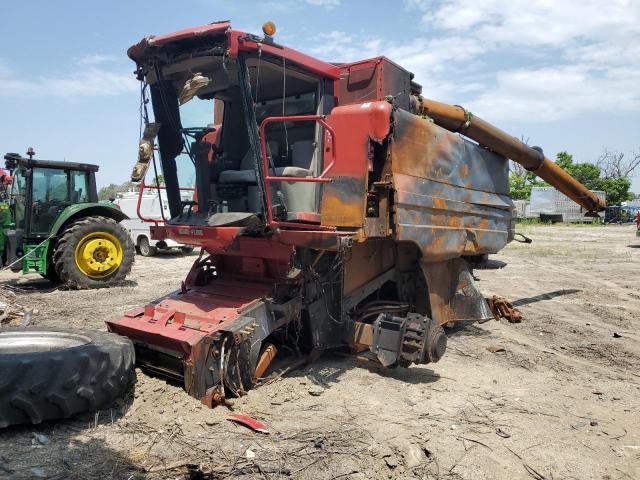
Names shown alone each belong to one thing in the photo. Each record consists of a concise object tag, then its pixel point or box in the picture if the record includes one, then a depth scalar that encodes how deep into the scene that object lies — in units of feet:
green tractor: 33.58
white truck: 55.06
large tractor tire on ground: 10.97
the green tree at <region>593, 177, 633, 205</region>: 123.44
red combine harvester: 14.87
